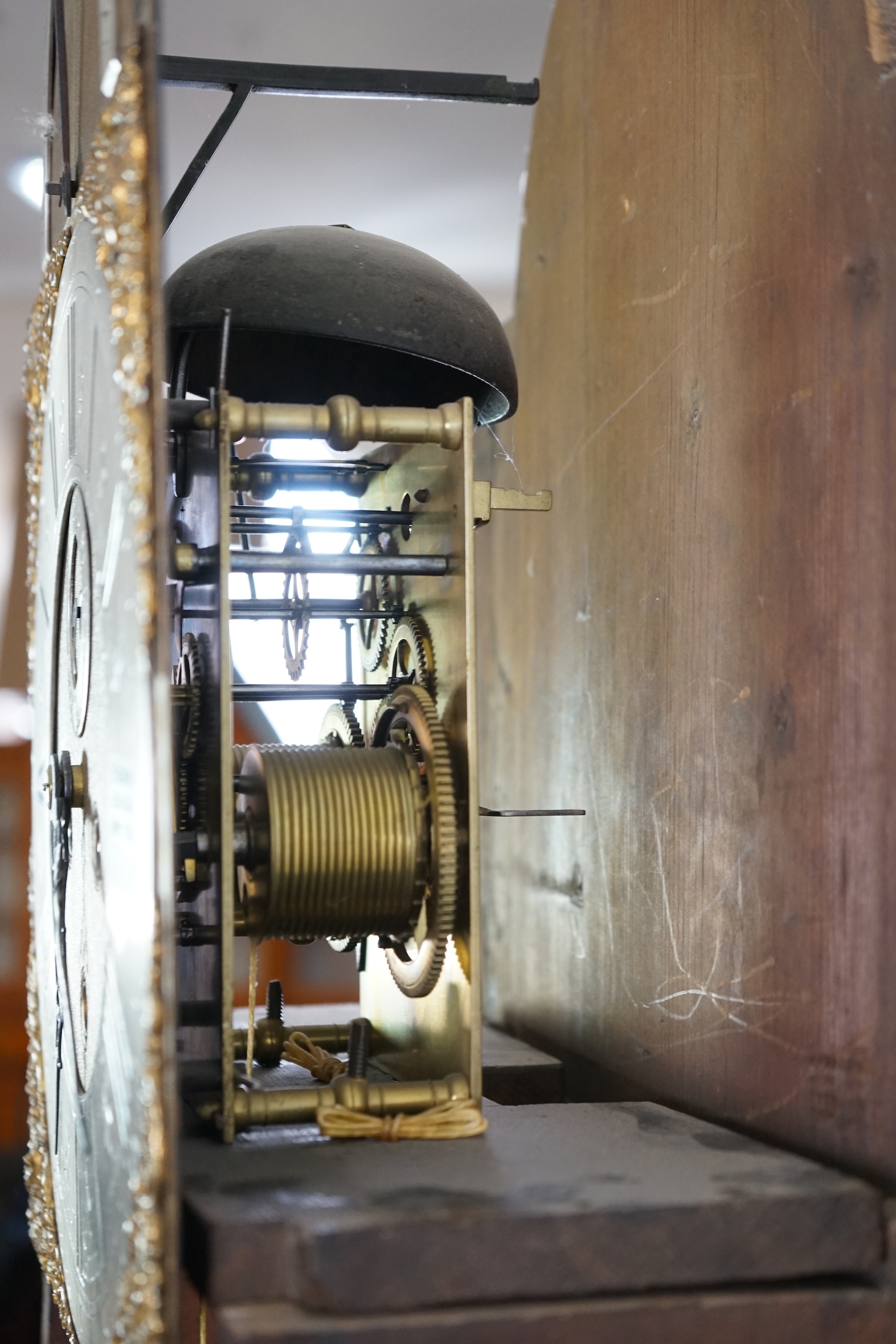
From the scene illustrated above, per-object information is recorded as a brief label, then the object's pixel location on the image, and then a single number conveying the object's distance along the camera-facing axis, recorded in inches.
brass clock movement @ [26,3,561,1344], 11.6
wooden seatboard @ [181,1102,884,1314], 11.6
